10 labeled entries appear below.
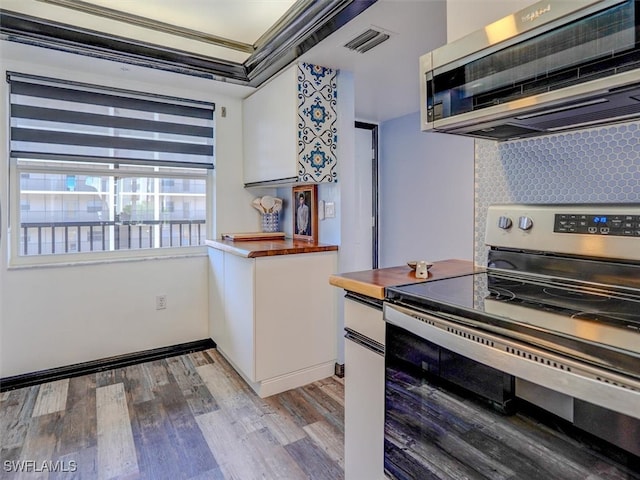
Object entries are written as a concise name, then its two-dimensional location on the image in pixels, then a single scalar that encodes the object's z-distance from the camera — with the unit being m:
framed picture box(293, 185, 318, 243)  2.75
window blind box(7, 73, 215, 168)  2.51
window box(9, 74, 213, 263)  2.56
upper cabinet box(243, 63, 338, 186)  2.42
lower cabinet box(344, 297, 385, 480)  1.32
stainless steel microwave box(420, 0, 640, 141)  0.87
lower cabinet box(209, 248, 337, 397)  2.36
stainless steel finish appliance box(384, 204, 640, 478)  0.70
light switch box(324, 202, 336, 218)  2.60
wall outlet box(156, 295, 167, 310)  3.00
